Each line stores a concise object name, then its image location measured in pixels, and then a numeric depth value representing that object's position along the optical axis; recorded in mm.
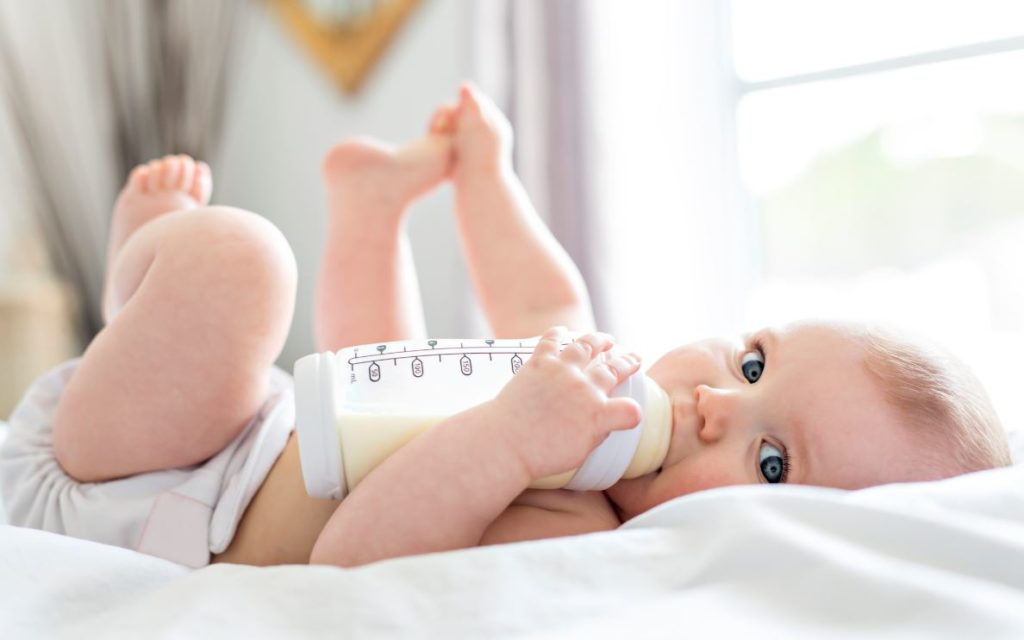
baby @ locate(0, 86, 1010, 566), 722
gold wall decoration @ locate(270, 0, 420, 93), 2488
